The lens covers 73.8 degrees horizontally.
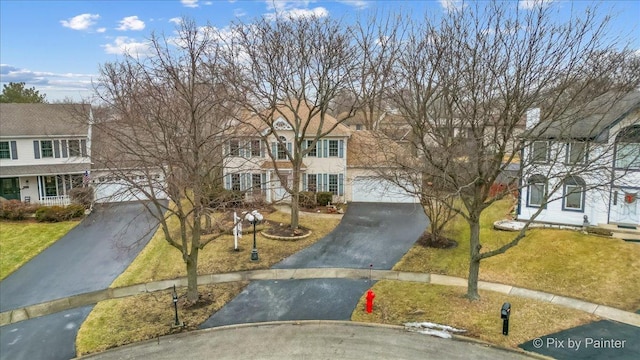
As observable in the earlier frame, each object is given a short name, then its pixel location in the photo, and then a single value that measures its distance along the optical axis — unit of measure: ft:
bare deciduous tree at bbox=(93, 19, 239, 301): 48.49
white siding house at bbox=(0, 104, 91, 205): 102.01
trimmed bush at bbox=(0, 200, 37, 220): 92.84
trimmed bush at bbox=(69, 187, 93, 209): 93.70
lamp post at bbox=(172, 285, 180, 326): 47.39
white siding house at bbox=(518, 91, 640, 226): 69.72
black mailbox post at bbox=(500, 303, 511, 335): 44.60
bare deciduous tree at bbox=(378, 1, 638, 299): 46.24
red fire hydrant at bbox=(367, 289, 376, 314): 50.75
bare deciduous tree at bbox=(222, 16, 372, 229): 79.61
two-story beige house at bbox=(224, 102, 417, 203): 107.76
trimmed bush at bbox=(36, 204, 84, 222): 92.99
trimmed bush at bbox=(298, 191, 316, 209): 105.29
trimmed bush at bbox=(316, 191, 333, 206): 106.32
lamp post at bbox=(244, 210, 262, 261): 69.10
